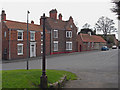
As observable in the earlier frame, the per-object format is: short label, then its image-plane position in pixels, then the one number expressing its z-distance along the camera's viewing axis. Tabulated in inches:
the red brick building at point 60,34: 1514.5
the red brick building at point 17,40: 1079.6
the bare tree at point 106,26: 2997.0
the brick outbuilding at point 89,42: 1929.1
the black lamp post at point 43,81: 282.0
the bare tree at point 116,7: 599.2
